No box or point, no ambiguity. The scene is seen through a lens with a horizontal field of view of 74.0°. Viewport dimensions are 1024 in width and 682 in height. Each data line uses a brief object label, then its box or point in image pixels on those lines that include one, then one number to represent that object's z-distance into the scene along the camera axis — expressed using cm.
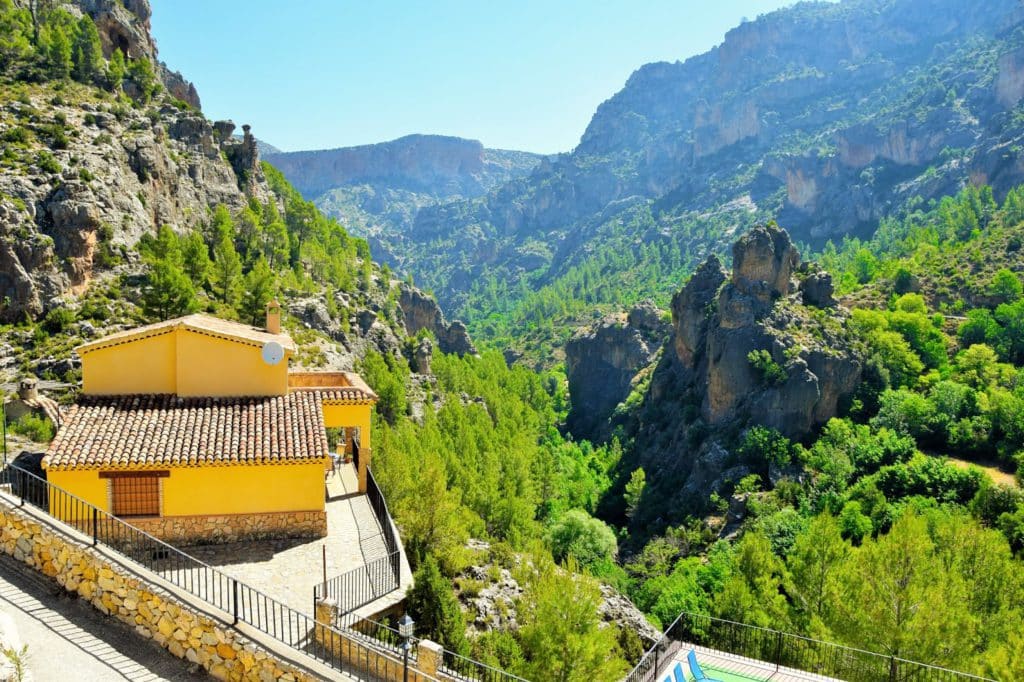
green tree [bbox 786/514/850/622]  3145
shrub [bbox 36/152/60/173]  5406
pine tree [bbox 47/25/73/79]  6681
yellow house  2017
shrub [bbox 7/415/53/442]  2945
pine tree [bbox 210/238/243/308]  5981
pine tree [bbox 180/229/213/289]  5950
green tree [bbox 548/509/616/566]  5612
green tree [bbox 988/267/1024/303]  8025
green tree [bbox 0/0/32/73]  6494
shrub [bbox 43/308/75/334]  4738
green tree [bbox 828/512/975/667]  2417
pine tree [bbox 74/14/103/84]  6988
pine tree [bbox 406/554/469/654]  1888
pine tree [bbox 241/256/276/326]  5894
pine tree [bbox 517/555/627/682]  2123
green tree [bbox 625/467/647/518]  7419
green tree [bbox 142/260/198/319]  4944
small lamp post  1288
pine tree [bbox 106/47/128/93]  7256
